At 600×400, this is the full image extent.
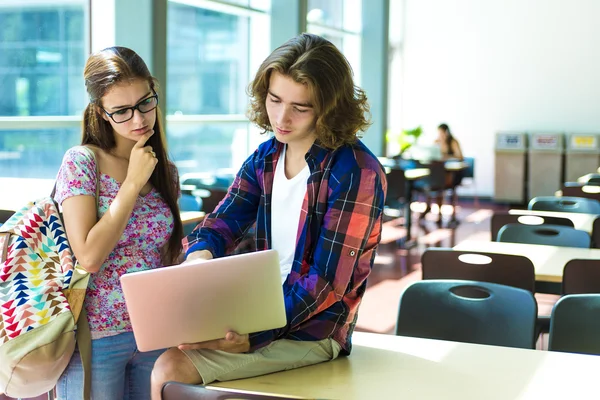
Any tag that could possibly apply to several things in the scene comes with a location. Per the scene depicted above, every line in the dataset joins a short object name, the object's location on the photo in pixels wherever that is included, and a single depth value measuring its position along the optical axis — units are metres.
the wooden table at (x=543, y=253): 3.04
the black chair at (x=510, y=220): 4.03
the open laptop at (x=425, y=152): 10.02
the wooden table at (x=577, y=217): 4.11
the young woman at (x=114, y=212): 1.73
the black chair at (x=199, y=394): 1.31
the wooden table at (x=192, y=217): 4.07
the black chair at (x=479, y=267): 2.92
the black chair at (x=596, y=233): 3.95
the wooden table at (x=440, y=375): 1.55
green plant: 10.71
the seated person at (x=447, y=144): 10.96
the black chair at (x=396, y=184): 8.18
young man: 1.61
